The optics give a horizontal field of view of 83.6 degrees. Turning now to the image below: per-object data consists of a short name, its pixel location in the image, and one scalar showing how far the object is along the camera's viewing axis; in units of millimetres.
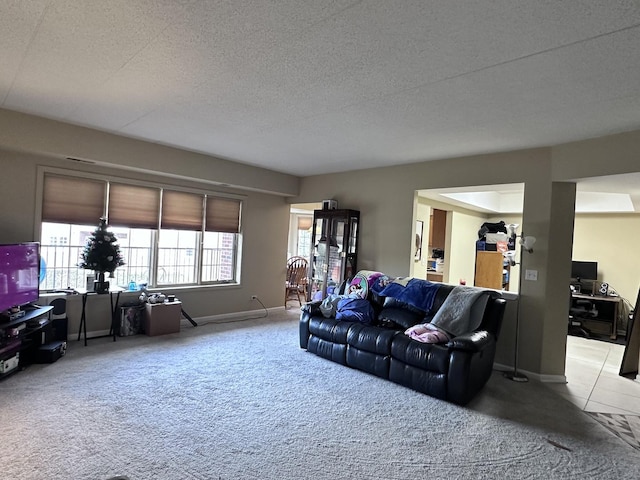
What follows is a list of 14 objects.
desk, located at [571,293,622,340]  5922
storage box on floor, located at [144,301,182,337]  4758
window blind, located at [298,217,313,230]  10154
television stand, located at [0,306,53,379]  3168
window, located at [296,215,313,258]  10164
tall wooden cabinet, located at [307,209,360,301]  5598
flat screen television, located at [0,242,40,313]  3293
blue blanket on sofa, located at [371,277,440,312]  4133
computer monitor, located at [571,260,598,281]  6418
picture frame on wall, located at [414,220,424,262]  6189
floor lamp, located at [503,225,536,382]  3846
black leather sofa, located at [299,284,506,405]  3150
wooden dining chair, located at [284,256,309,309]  7492
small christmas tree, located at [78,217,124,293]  4309
